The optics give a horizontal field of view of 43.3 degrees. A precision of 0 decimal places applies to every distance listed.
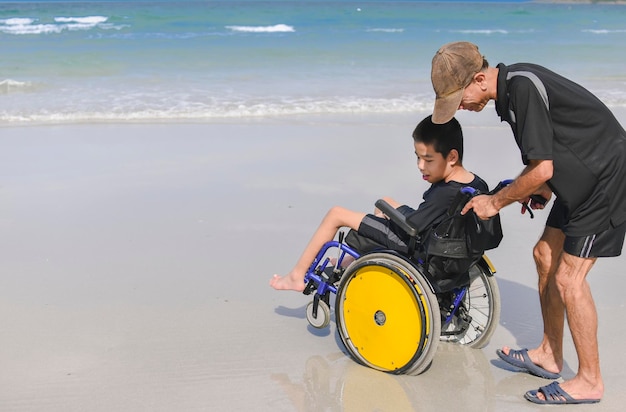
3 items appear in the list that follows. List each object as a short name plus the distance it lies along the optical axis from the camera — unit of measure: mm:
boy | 3334
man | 2896
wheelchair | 3289
